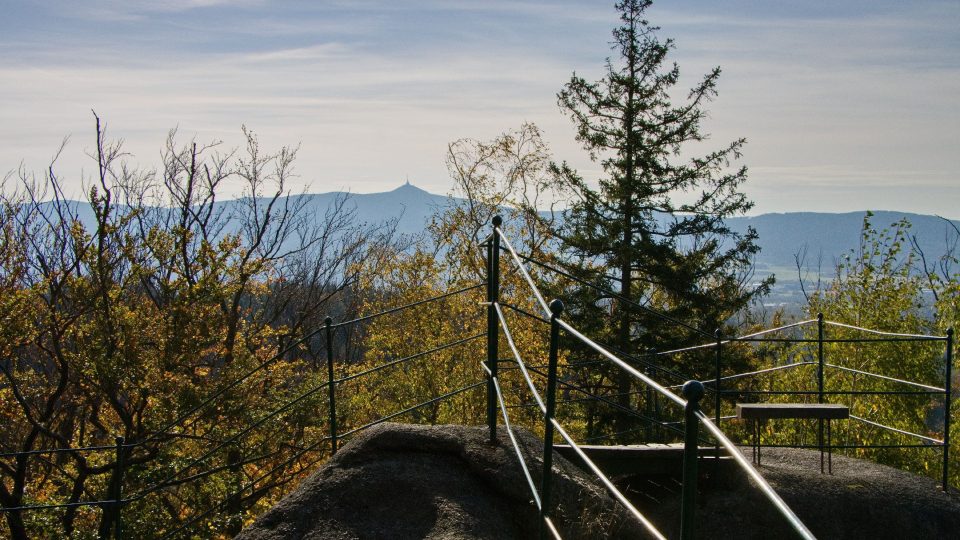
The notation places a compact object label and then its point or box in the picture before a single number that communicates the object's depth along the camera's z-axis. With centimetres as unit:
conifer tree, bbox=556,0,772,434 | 2484
